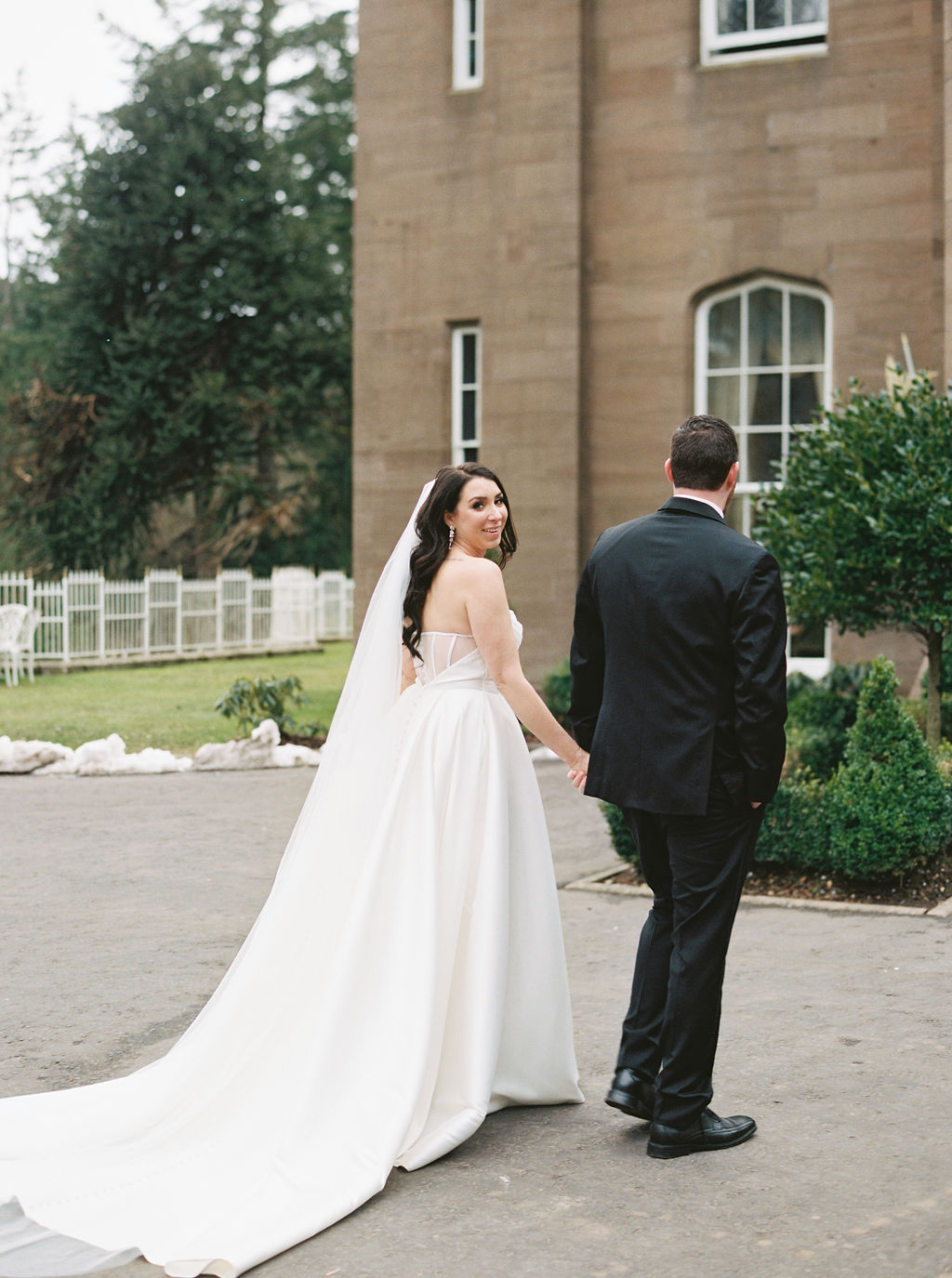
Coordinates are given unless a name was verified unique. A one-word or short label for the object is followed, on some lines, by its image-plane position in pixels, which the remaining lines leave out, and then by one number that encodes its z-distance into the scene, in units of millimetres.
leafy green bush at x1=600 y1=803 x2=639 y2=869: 7820
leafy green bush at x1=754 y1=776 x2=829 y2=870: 7527
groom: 3990
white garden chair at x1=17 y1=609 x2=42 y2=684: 19203
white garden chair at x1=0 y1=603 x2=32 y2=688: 18783
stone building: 13766
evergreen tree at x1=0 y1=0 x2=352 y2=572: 29469
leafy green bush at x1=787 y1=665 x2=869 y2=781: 10109
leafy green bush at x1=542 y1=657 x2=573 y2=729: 13883
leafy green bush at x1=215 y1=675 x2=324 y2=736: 14414
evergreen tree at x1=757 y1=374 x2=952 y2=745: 8422
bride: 3963
